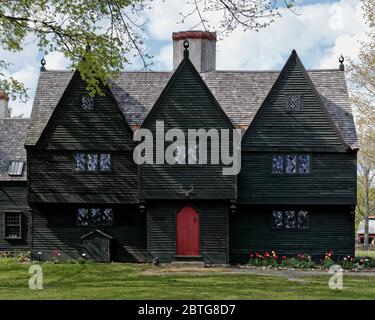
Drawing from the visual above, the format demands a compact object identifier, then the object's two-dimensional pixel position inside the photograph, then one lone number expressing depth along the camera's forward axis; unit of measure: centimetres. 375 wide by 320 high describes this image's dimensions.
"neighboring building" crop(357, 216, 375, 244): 7849
